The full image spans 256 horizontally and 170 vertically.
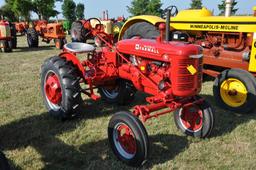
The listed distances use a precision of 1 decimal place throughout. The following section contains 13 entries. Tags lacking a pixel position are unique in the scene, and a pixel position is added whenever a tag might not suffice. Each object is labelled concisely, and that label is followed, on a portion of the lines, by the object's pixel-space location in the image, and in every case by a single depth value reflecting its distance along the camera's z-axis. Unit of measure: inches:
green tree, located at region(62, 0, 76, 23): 1663.4
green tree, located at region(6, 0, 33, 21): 1499.8
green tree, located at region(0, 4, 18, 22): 1861.7
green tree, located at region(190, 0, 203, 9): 1326.4
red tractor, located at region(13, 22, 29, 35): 813.1
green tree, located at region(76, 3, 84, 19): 1869.3
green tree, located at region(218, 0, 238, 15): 1070.1
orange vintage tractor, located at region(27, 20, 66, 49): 535.2
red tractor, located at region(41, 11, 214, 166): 132.2
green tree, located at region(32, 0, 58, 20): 1510.2
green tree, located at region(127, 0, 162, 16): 1334.9
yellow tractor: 187.3
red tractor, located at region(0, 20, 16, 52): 475.5
